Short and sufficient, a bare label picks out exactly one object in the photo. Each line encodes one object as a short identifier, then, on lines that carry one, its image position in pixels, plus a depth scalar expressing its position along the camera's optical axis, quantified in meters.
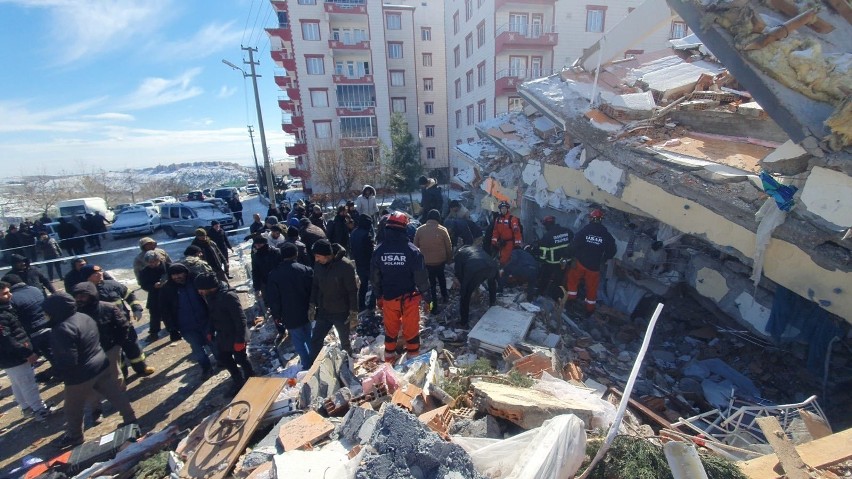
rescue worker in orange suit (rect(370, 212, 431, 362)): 4.11
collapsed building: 3.28
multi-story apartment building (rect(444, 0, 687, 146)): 18.14
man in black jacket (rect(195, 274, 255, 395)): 3.78
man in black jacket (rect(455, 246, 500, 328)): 4.74
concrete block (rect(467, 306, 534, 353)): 4.27
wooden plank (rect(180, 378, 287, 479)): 2.75
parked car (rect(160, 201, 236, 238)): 13.27
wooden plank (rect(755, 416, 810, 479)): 1.93
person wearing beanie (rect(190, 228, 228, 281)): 5.92
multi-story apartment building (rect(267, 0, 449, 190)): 22.92
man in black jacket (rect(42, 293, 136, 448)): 3.12
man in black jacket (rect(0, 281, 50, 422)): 3.60
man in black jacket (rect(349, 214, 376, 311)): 5.62
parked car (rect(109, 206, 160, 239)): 13.85
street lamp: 13.62
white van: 16.31
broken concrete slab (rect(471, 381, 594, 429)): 2.48
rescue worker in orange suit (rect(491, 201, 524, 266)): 6.00
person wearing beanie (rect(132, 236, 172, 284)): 5.19
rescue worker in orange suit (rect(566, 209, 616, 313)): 5.12
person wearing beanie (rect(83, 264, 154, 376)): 4.21
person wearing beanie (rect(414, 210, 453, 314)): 5.17
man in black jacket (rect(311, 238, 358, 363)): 3.96
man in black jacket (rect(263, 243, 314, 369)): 4.04
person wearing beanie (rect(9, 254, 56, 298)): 5.00
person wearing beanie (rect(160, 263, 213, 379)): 4.19
